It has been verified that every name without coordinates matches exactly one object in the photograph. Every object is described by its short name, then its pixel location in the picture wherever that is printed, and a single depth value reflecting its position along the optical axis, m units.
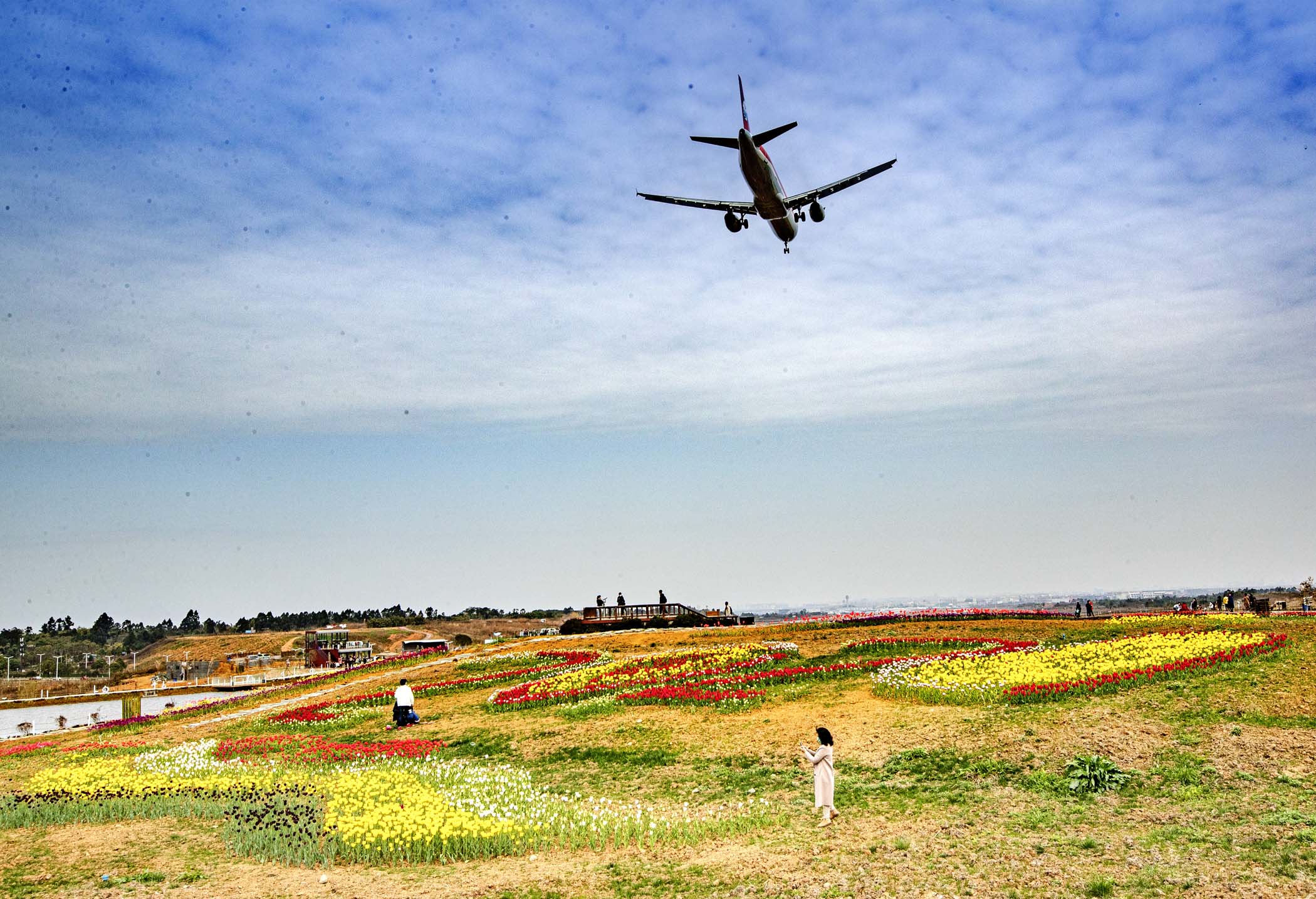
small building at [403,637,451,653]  49.06
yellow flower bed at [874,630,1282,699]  19.58
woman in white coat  13.48
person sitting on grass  24.39
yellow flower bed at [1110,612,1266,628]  29.39
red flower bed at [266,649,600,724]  27.84
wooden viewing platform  47.81
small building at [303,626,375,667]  56.56
